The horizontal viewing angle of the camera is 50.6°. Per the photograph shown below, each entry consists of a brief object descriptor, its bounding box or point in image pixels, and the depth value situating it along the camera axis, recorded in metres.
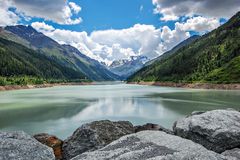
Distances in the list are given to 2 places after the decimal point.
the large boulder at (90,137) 15.21
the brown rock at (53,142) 15.88
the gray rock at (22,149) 10.50
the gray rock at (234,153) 11.80
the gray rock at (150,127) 19.01
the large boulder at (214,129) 13.27
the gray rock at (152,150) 9.27
